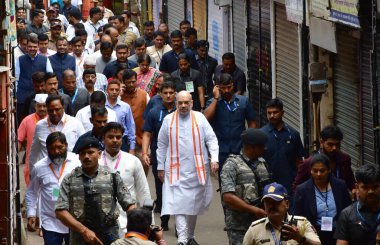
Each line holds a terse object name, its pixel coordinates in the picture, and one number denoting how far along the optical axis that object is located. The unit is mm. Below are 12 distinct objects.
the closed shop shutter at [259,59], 20266
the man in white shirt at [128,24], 26047
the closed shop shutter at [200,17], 25953
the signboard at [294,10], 17180
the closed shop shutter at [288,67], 18375
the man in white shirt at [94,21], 26816
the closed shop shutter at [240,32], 21947
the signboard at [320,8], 15694
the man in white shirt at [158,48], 21578
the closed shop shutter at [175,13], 29672
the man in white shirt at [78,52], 20559
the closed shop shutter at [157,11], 32719
